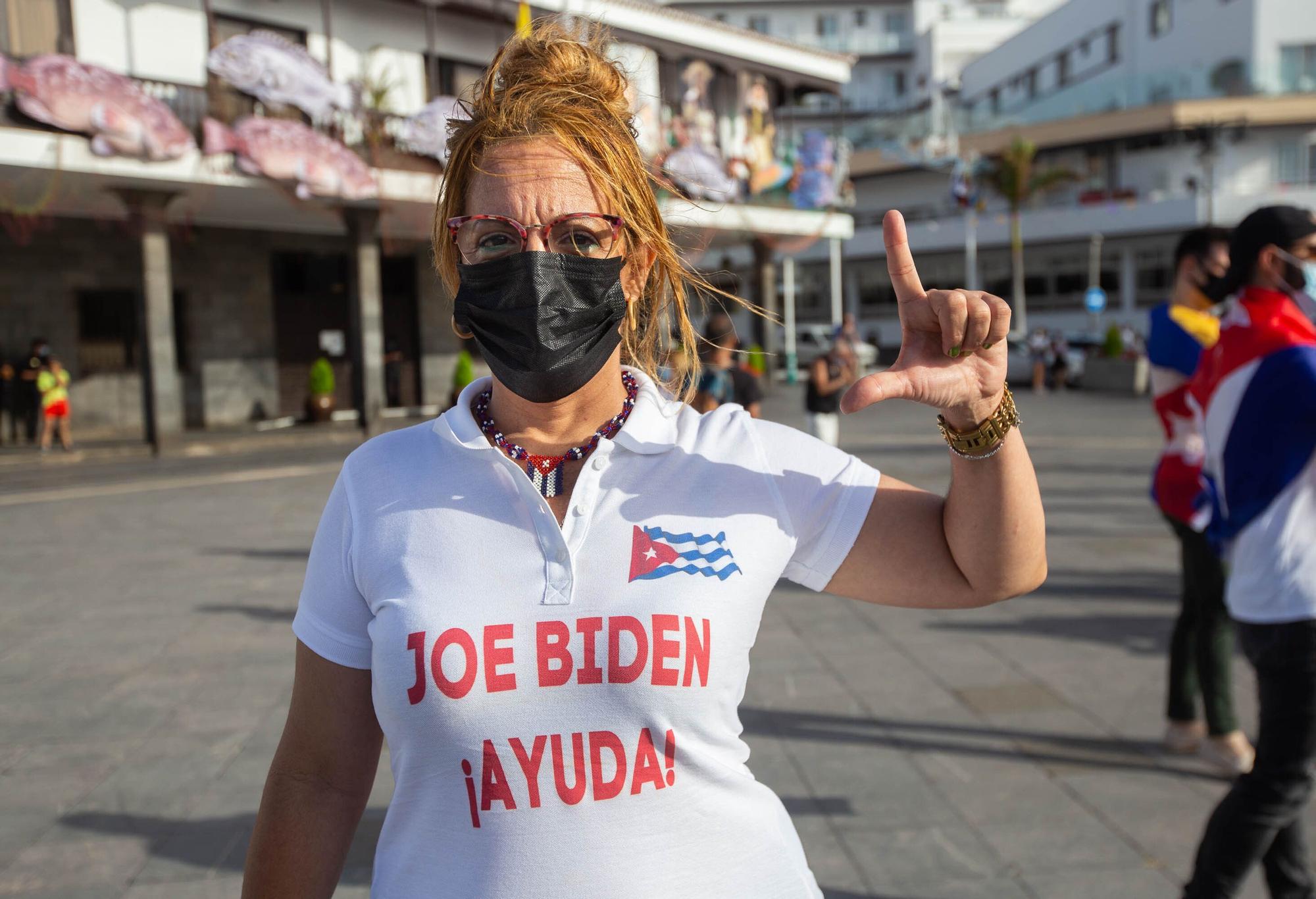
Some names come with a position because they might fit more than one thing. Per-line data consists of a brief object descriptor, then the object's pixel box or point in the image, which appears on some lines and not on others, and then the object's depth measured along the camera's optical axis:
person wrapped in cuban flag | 2.68
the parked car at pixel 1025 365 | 30.12
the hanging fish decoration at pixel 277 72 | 16.00
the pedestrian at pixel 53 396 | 15.90
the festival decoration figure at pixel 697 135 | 22.09
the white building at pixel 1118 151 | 39.56
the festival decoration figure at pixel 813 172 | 26.05
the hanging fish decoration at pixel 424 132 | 18.22
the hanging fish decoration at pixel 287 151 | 16.00
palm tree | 43.03
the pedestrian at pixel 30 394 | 18.00
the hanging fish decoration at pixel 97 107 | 13.98
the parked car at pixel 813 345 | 34.47
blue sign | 36.59
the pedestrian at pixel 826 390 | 8.65
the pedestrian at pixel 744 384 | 6.09
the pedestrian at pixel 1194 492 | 4.09
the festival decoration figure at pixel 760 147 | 25.38
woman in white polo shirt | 1.47
